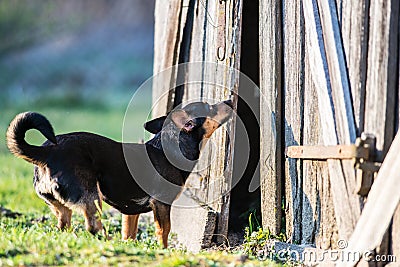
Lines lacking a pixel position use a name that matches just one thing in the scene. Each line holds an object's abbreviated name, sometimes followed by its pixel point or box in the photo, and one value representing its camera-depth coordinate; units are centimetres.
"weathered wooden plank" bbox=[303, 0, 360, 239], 1098
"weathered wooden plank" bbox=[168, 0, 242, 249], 1420
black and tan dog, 1309
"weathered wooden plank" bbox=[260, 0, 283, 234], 1337
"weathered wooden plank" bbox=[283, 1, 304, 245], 1268
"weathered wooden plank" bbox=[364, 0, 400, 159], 1055
